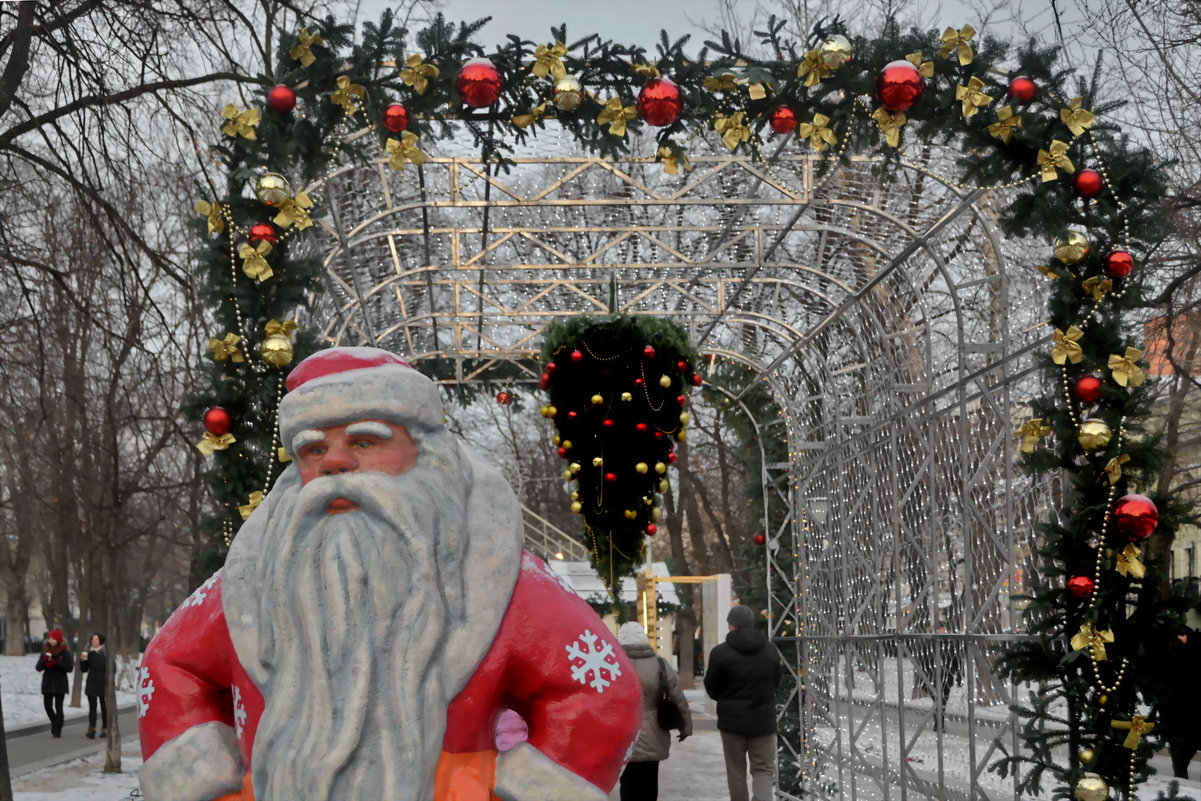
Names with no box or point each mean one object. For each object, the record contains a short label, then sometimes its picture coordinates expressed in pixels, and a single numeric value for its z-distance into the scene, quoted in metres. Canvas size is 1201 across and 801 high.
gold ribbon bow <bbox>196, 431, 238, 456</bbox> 5.89
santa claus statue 3.34
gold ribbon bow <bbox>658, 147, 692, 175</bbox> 6.34
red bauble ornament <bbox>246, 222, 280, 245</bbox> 5.96
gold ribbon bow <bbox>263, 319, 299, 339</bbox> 5.97
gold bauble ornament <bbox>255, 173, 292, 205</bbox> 5.93
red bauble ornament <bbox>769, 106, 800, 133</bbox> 6.18
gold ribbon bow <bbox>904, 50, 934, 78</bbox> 6.06
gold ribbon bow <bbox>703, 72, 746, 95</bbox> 6.18
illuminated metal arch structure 7.85
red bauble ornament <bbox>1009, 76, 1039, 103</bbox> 5.92
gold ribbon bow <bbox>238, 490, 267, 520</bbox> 5.82
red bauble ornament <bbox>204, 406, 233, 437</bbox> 5.87
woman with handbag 8.67
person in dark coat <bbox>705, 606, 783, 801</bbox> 9.30
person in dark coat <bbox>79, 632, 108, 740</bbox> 20.09
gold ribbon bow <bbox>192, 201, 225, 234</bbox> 6.00
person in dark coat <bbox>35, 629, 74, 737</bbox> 20.42
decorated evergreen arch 5.52
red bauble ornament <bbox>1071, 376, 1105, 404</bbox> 5.58
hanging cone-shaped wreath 9.66
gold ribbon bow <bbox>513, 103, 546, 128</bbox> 6.30
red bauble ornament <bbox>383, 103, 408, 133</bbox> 6.14
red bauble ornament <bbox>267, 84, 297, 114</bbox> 6.05
